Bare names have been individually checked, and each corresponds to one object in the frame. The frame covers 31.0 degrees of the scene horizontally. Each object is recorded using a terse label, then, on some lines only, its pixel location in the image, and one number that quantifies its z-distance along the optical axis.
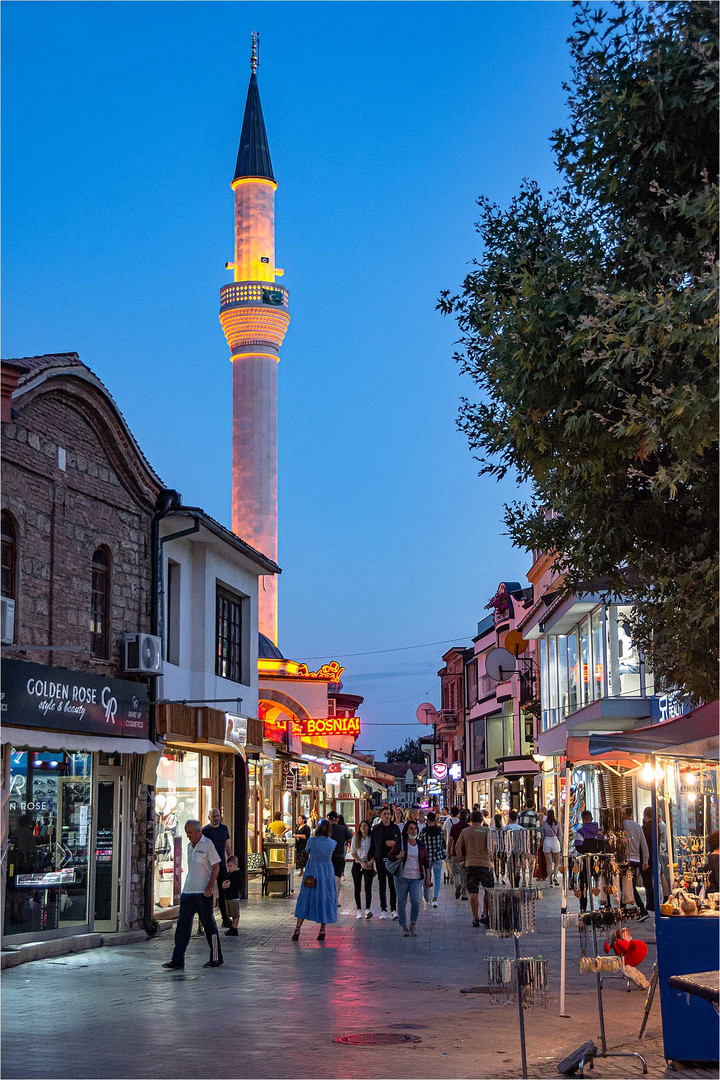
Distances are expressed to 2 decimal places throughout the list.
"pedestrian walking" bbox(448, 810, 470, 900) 28.60
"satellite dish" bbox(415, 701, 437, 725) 85.06
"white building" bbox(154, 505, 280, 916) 21.64
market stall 9.19
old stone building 16.31
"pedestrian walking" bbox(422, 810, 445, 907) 22.72
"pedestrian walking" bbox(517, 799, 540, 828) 40.09
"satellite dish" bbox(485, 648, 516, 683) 47.54
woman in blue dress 17.86
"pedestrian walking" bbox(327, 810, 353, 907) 27.21
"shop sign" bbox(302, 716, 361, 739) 50.34
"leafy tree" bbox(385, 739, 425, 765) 159.50
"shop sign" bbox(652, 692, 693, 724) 25.40
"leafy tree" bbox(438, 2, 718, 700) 8.42
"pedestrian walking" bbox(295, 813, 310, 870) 30.50
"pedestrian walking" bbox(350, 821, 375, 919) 22.73
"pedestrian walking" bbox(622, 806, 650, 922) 20.88
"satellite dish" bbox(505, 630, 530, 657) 41.64
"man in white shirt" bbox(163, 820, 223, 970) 14.88
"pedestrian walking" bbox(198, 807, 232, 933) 17.56
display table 6.46
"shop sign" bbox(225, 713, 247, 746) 24.25
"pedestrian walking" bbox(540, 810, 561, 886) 32.88
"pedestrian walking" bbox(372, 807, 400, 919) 21.66
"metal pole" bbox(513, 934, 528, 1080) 8.77
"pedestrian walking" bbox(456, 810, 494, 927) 21.03
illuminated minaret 65.44
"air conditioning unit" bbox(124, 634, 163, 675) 19.39
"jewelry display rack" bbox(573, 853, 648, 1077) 8.91
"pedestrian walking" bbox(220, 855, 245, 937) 19.08
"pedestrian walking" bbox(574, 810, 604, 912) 12.73
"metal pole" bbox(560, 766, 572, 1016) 11.73
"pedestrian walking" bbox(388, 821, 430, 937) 19.61
